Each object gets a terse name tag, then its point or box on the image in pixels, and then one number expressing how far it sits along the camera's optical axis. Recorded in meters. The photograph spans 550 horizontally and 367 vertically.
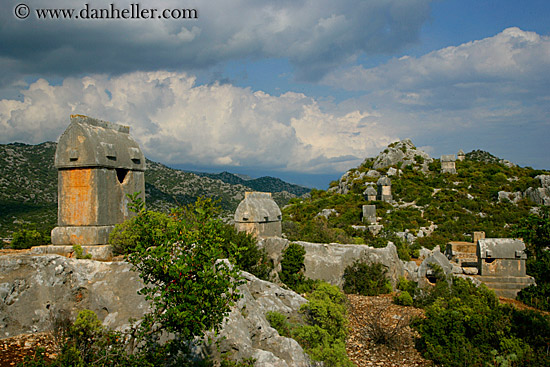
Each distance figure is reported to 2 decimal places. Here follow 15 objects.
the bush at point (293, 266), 11.54
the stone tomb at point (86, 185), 7.25
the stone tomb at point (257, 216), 13.45
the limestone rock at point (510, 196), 37.97
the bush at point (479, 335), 7.13
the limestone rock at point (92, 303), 4.99
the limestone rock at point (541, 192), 36.09
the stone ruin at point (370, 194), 40.53
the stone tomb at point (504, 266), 13.20
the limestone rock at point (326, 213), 35.29
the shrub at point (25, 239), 8.65
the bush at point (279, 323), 6.53
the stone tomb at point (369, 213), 33.54
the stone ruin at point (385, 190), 40.22
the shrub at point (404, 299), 10.58
